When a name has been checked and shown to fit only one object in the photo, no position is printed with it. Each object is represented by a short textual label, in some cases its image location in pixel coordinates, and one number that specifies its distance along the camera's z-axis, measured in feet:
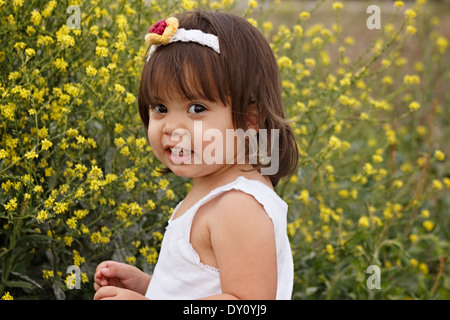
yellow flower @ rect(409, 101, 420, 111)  7.72
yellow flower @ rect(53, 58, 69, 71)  5.77
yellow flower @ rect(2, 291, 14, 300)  5.33
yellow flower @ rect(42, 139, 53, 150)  5.09
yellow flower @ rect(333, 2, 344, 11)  8.19
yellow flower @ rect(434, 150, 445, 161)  8.50
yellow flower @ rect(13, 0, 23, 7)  5.57
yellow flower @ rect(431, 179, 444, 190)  8.66
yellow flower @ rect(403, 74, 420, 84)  8.46
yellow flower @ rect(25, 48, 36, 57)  5.41
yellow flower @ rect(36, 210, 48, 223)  4.90
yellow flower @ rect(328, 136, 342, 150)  6.88
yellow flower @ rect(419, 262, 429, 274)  9.16
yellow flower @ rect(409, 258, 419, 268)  8.82
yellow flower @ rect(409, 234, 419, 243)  8.94
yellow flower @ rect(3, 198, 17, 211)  5.06
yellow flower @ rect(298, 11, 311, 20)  7.84
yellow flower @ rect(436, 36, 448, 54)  12.19
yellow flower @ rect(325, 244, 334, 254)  7.63
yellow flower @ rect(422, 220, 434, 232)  9.11
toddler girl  4.05
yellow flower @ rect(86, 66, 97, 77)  5.51
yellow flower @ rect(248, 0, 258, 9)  6.99
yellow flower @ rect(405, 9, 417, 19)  7.87
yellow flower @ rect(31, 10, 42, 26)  5.81
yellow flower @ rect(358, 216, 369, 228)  7.59
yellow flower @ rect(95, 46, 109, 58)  5.59
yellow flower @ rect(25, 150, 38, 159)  5.00
